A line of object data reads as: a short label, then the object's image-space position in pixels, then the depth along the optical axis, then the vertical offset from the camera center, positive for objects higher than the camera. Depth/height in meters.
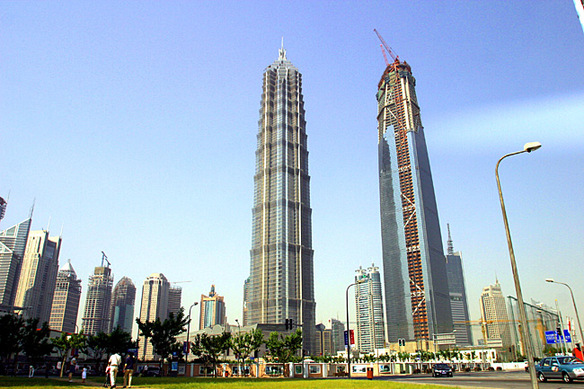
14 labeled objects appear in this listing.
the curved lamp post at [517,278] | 17.95 +2.76
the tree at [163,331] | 55.48 +1.73
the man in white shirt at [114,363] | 22.00 -0.90
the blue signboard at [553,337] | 72.99 +0.53
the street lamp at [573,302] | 48.81 +4.30
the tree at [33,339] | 66.00 +1.09
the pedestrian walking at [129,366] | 22.72 -1.07
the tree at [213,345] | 68.27 -0.14
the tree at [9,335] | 61.34 +1.60
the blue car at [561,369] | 28.81 -1.94
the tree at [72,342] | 60.75 +0.53
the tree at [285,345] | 75.06 -0.46
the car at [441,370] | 52.06 -3.38
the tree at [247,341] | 75.31 +0.31
